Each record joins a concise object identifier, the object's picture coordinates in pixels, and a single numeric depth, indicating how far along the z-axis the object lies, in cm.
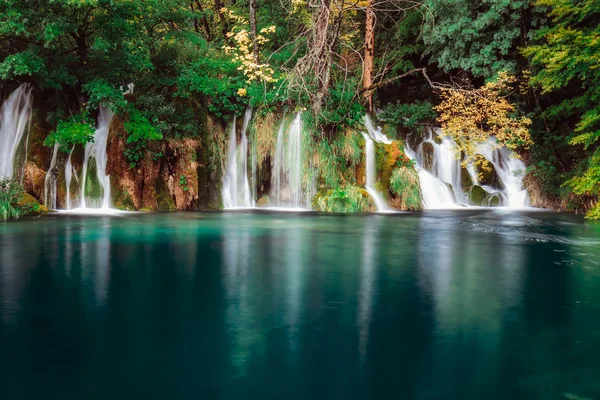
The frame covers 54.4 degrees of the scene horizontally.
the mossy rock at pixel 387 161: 1986
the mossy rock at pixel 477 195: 2181
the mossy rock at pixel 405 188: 1959
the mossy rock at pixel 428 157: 2241
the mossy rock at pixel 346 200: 1908
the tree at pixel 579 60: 1611
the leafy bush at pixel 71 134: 1770
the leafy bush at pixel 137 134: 1838
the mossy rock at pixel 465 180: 2202
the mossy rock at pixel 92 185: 1872
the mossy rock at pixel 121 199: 1880
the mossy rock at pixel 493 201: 2186
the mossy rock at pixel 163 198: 1931
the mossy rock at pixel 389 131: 2290
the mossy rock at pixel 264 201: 2059
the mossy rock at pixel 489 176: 2214
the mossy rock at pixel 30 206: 1659
